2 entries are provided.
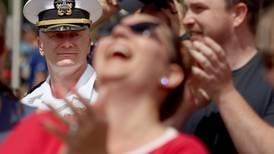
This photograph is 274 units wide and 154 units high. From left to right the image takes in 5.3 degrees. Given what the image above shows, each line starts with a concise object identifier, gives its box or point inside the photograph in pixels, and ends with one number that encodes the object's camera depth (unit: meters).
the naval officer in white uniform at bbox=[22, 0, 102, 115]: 9.22
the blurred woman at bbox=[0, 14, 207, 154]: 8.16
